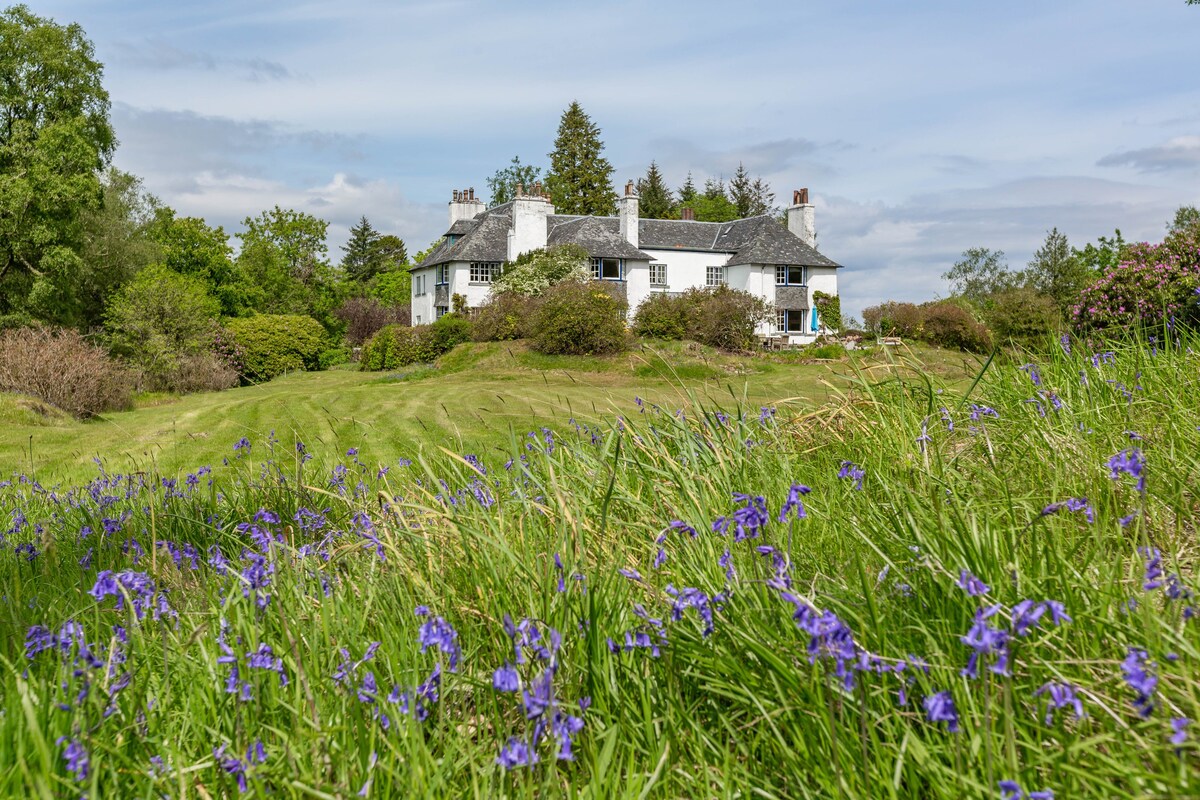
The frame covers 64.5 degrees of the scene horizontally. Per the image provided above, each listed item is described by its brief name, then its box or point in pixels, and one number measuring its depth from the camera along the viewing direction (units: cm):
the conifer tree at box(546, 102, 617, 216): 7075
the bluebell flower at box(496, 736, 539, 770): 188
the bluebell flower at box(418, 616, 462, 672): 212
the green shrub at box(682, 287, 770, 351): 3588
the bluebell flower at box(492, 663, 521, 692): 193
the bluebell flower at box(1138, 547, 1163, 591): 218
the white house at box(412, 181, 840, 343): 5153
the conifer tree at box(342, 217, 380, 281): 8688
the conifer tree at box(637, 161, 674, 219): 7700
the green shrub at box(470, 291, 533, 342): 3475
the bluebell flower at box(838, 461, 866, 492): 360
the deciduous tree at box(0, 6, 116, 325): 3378
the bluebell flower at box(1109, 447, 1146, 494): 243
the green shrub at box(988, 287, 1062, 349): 3225
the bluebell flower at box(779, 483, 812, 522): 249
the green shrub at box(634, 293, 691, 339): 3697
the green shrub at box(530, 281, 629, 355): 3159
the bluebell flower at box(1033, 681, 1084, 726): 172
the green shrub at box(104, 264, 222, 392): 2972
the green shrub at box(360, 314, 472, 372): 3794
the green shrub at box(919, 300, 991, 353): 3894
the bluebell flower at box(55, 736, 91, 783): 184
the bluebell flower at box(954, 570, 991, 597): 189
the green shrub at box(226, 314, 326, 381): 4038
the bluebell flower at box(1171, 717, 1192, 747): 159
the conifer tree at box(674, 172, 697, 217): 8219
